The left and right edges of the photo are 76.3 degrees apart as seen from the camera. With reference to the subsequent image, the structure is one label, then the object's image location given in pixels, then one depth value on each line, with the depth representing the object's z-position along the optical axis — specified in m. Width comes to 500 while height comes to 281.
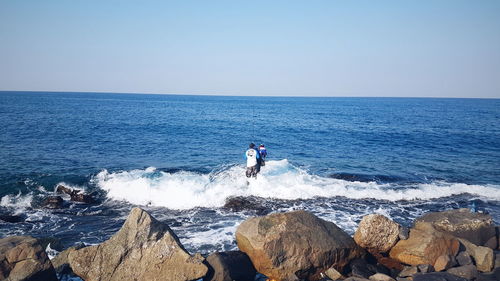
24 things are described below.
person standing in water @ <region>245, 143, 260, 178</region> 17.31
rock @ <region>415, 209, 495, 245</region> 10.27
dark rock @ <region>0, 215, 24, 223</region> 13.56
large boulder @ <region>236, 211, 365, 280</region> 8.49
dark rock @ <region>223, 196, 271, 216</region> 14.97
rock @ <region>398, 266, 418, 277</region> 8.48
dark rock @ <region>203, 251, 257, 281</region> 8.28
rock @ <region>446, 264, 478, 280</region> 8.23
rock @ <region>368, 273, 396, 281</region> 7.93
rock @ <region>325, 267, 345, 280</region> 8.46
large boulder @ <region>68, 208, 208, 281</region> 8.05
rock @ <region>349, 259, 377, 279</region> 8.59
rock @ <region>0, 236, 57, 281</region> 7.78
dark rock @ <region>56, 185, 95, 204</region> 16.30
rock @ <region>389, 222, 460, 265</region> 9.02
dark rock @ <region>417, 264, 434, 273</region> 8.50
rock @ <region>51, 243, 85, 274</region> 8.92
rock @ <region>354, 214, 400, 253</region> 9.66
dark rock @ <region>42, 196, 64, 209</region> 15.39
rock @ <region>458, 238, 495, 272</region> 8.74
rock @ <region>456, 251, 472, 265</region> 8.88
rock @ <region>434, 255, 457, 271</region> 8.55
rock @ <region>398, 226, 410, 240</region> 9.70
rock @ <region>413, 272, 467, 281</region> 7.80
